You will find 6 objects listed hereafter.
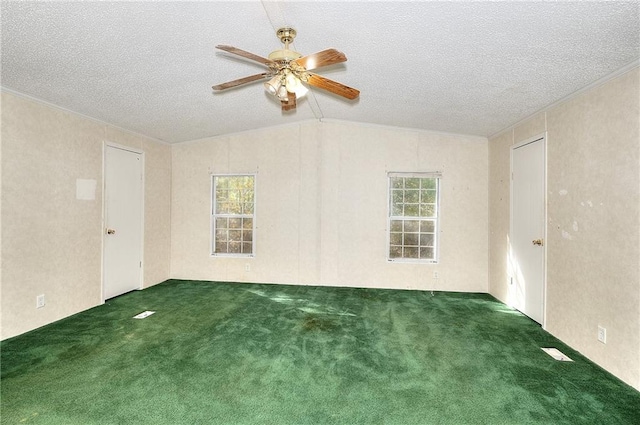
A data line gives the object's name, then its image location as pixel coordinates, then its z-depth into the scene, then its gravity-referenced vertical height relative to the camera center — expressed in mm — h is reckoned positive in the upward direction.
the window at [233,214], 5312 -19
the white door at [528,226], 3428 -141
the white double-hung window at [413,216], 4914 -35
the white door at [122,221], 4141 -130
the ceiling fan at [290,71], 2039 +1057
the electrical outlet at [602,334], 2488 -998
